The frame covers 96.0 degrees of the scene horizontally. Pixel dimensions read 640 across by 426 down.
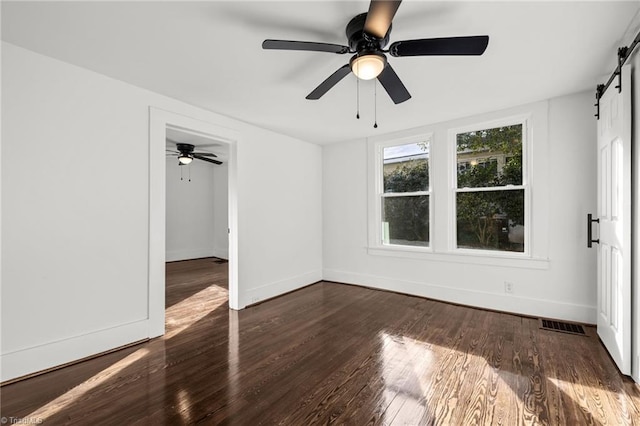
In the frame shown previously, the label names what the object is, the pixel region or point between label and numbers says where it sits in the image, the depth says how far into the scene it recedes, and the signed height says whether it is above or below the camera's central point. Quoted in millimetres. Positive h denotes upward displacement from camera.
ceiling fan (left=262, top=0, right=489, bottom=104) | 1635 +1047
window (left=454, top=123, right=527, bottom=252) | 3561 +319
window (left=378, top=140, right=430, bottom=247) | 4316 +301
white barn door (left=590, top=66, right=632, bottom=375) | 2129 -55
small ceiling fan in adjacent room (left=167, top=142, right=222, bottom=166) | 5418 +1167
